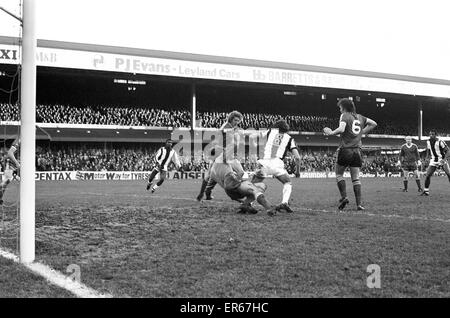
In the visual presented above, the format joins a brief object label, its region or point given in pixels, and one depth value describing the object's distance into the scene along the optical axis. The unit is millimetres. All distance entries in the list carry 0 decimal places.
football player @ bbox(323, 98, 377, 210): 9914
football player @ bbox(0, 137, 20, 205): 12500
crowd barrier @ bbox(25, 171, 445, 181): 34969
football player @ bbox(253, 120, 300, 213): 9492
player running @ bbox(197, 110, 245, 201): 9078
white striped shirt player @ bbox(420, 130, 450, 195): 15902
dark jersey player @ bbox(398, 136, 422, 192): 18391
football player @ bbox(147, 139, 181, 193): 19203
